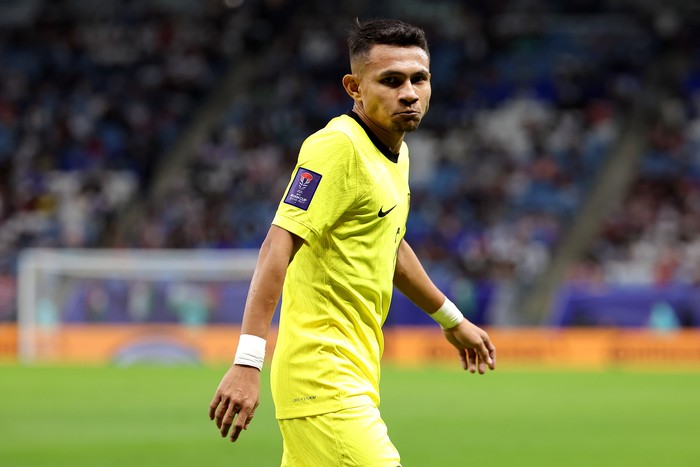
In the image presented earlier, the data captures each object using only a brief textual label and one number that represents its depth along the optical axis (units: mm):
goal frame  43125
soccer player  7680
